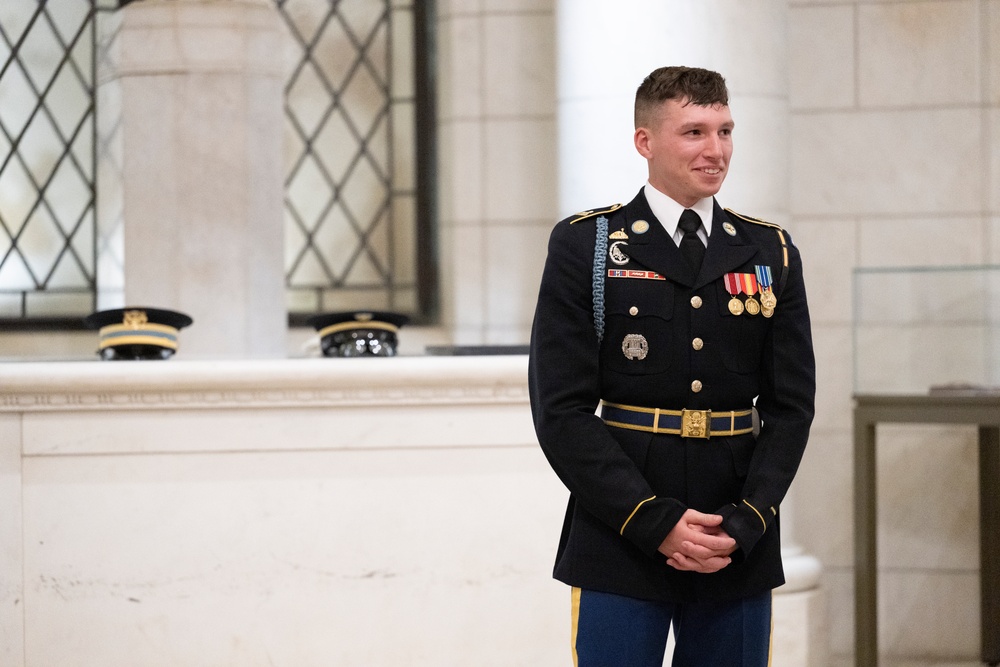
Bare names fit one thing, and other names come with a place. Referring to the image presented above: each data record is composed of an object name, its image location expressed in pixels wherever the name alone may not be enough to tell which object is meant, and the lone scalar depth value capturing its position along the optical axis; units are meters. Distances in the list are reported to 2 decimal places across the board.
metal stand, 10.09
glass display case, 10.10
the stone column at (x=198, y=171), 11.57
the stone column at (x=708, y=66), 10.12
